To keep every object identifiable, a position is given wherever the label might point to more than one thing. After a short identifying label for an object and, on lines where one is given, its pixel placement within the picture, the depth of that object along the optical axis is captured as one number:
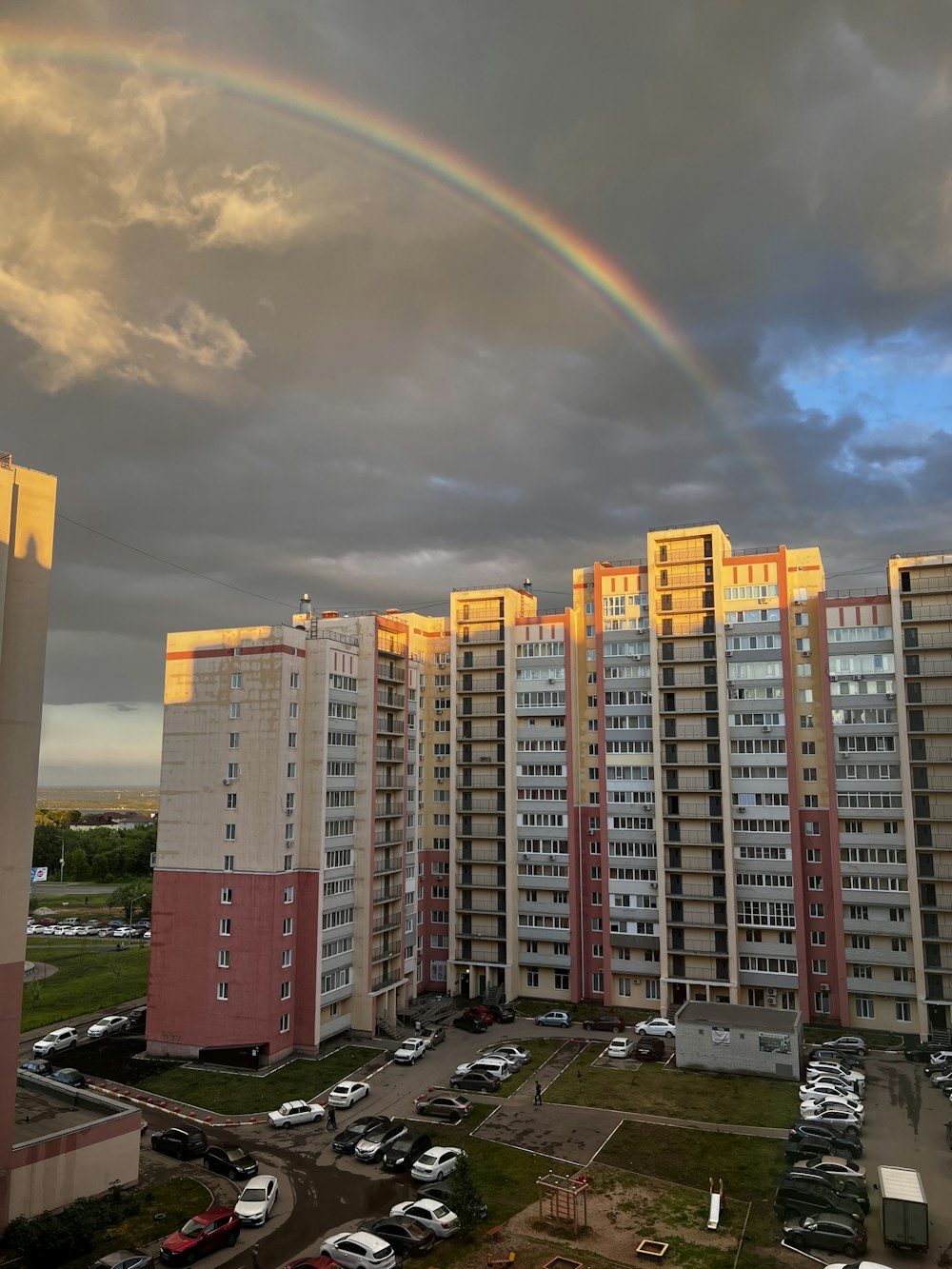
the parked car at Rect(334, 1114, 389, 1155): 39.66
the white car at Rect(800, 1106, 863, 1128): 42.38
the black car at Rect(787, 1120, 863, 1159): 38.56
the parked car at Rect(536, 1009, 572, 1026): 61.97
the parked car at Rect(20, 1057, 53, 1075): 50.53
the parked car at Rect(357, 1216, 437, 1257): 30.48
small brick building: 50.06
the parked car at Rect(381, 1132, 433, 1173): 37.62
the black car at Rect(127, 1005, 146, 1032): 60.41
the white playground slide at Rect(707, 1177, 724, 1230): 31.69
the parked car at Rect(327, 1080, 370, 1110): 45.53
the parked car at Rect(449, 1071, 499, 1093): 48.56
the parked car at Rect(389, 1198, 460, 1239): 31.50
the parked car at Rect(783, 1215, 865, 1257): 29.98
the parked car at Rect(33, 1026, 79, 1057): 55.22
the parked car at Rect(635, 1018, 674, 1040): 59.33
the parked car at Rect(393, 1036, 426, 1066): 52.91
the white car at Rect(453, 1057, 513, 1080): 49.56
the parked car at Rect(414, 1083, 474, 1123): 43.97
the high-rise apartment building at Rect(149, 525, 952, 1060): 54.56
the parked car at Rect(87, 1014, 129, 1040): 58.19
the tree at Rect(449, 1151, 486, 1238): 31.67
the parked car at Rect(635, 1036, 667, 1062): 53.44
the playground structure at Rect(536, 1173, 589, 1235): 31.92
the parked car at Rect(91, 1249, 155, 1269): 28.25
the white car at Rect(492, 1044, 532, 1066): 53.41
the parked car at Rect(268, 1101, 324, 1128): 42.81
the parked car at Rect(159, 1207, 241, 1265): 29.88
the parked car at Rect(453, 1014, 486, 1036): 60.81
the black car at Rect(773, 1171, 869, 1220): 32.01
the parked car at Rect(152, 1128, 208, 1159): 38.88
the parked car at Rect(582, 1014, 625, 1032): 60.75
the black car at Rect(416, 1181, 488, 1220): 33.44
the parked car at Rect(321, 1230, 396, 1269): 29.14
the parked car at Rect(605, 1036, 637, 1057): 54.16
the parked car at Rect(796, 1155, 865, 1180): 35.25
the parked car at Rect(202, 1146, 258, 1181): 37.09
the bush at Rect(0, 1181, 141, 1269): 28.95
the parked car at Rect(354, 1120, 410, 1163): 38.56
